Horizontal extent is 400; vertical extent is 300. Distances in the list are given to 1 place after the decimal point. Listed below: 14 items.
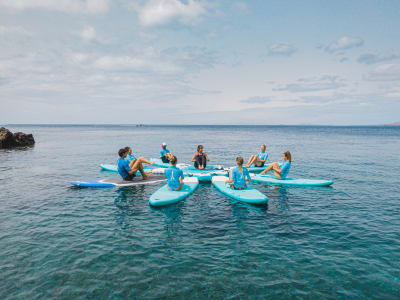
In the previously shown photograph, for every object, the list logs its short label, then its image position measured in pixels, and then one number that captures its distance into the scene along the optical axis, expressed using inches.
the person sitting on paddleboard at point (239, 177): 579.8
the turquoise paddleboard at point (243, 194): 505.2
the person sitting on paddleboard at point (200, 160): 812.0
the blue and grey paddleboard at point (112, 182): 663.1
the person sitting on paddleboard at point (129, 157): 771.9
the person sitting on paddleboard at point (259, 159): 843.8
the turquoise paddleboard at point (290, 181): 673.6
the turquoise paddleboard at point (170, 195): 502.0
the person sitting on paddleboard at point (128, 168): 673.7
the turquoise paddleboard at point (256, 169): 841.0
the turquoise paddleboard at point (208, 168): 818.7
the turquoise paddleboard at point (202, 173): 713.6
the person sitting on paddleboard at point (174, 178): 566.9
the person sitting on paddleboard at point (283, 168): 670.5
